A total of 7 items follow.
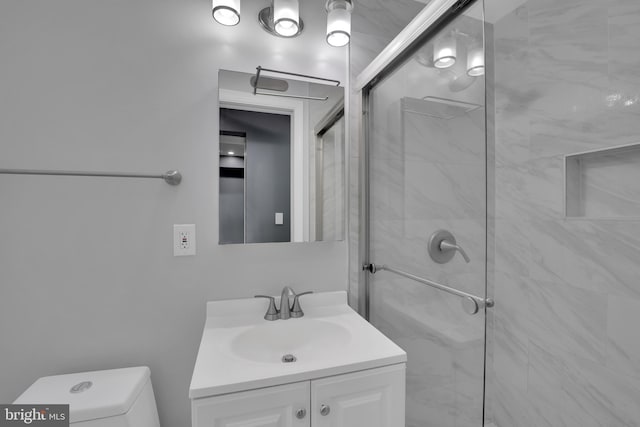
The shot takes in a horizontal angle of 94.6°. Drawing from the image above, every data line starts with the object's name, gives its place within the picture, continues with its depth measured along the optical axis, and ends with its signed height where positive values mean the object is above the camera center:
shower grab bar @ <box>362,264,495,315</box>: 0.88 -0.27
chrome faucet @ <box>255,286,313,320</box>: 1.17 -0.39
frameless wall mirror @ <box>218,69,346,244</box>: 1.17 +0.21
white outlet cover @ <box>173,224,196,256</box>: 1.13 -0.11
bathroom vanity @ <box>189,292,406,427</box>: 0.74 -0.47
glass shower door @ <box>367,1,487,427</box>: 0.89 -0.01
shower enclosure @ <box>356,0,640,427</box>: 0.92 +0.00
